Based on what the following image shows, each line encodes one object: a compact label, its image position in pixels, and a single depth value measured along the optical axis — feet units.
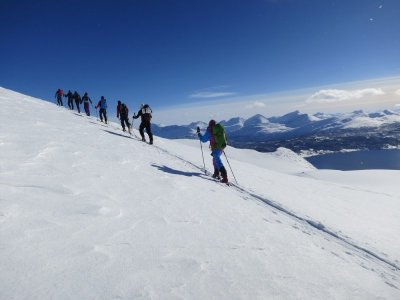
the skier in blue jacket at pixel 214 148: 45.32
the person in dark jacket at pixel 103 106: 87.38
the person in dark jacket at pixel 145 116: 65.46
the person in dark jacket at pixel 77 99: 105.81
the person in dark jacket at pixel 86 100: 99.25
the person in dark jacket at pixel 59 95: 117.29
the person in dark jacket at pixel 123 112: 78.59
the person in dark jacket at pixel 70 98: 110.01
